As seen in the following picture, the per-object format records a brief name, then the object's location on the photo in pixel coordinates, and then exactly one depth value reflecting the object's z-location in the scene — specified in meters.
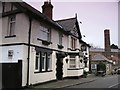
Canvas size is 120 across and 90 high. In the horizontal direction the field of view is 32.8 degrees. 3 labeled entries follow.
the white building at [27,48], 15.97
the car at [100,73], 36.53
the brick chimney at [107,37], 62.22
